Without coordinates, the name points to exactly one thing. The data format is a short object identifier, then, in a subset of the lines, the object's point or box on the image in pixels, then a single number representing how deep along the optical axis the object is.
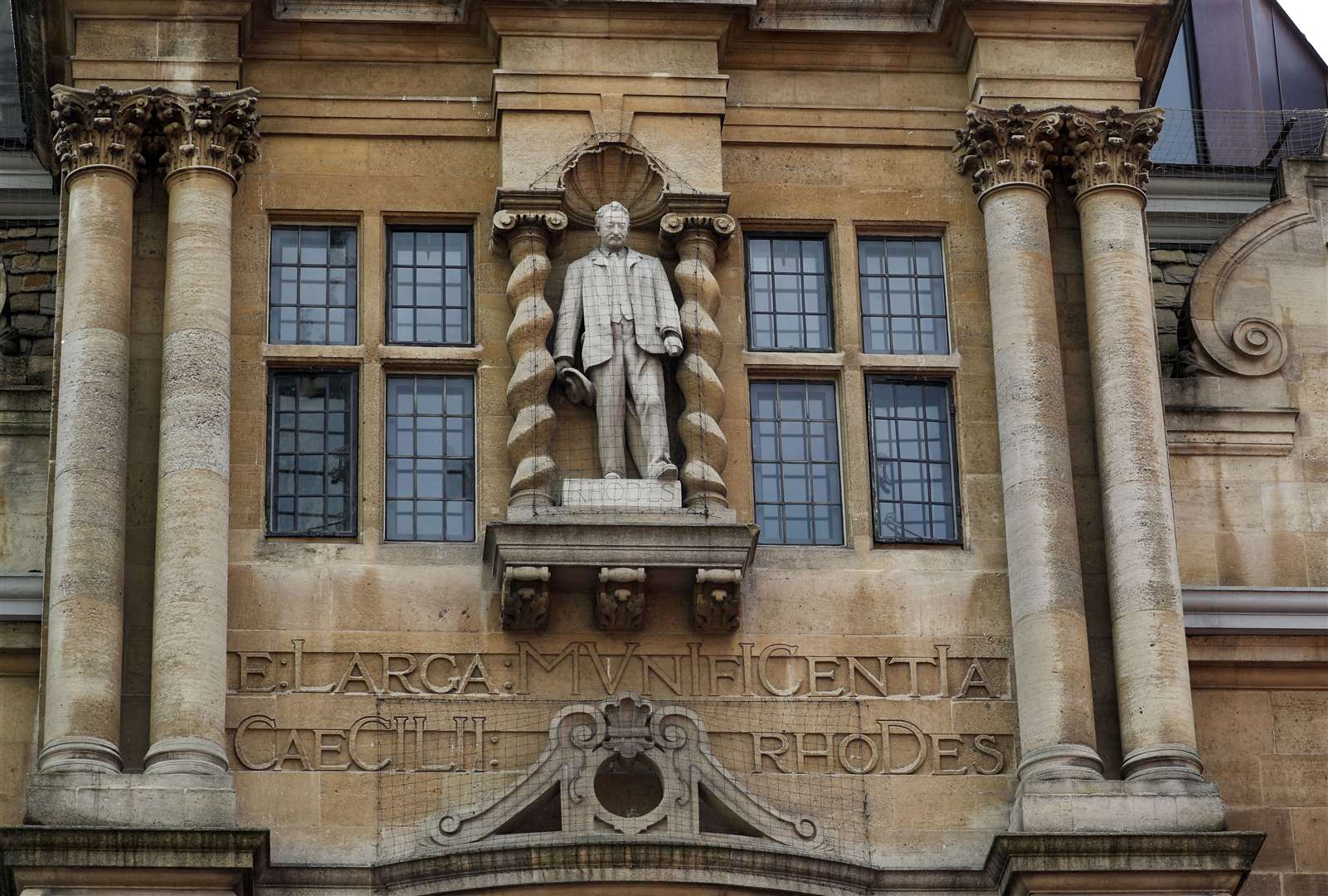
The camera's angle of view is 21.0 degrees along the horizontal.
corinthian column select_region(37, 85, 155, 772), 24.12
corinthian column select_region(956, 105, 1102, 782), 24.73
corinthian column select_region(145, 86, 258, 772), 24.22
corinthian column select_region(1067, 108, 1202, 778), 24.70
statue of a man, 25.59
